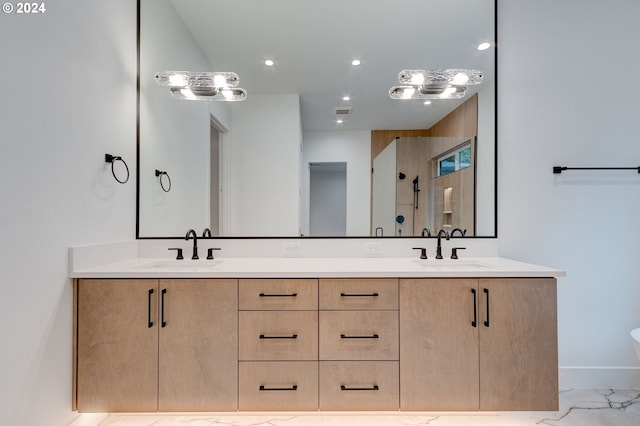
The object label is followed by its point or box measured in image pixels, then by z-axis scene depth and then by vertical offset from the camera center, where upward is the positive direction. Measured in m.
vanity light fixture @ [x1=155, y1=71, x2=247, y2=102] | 1.83 +0.85
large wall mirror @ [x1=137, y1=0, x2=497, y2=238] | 1.86 +0.61
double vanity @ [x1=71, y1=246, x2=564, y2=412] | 1.38 -0.61
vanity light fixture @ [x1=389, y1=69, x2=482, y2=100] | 1.80 +0.87
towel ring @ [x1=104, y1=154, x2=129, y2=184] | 1.58 +0.31
